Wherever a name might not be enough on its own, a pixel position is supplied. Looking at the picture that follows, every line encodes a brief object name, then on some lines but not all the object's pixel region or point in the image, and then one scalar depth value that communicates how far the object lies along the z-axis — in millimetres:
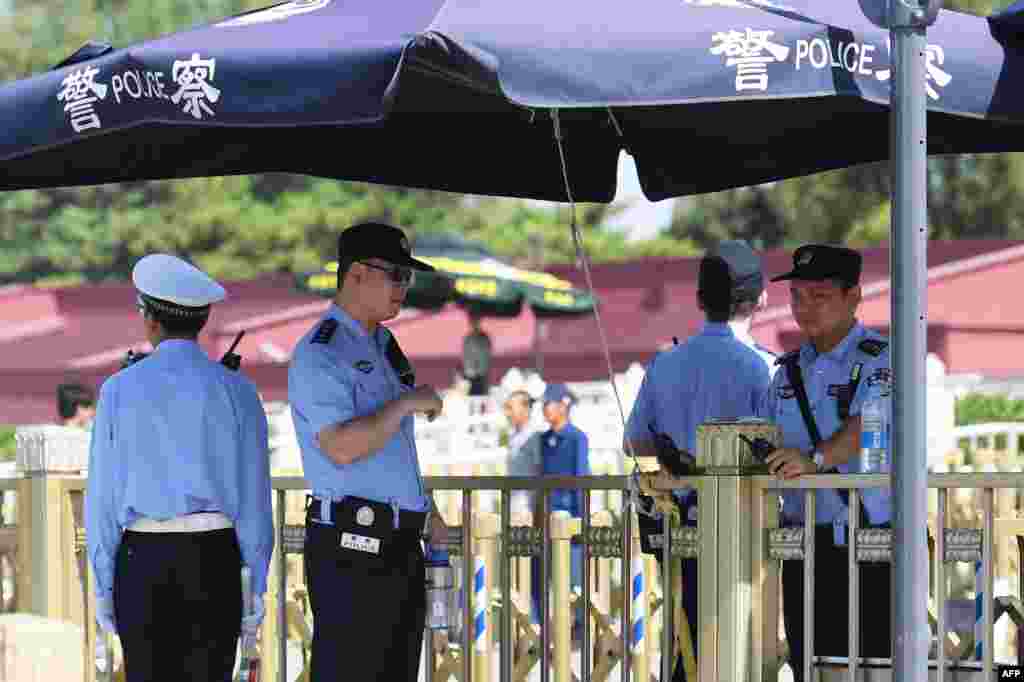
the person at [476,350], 64250
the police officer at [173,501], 12398
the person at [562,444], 29281
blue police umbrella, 10547
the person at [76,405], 28953
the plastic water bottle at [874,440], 12047
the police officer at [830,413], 12703
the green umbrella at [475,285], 57906
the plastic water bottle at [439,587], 13281
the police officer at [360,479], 12531
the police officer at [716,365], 14031
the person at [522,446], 29687
